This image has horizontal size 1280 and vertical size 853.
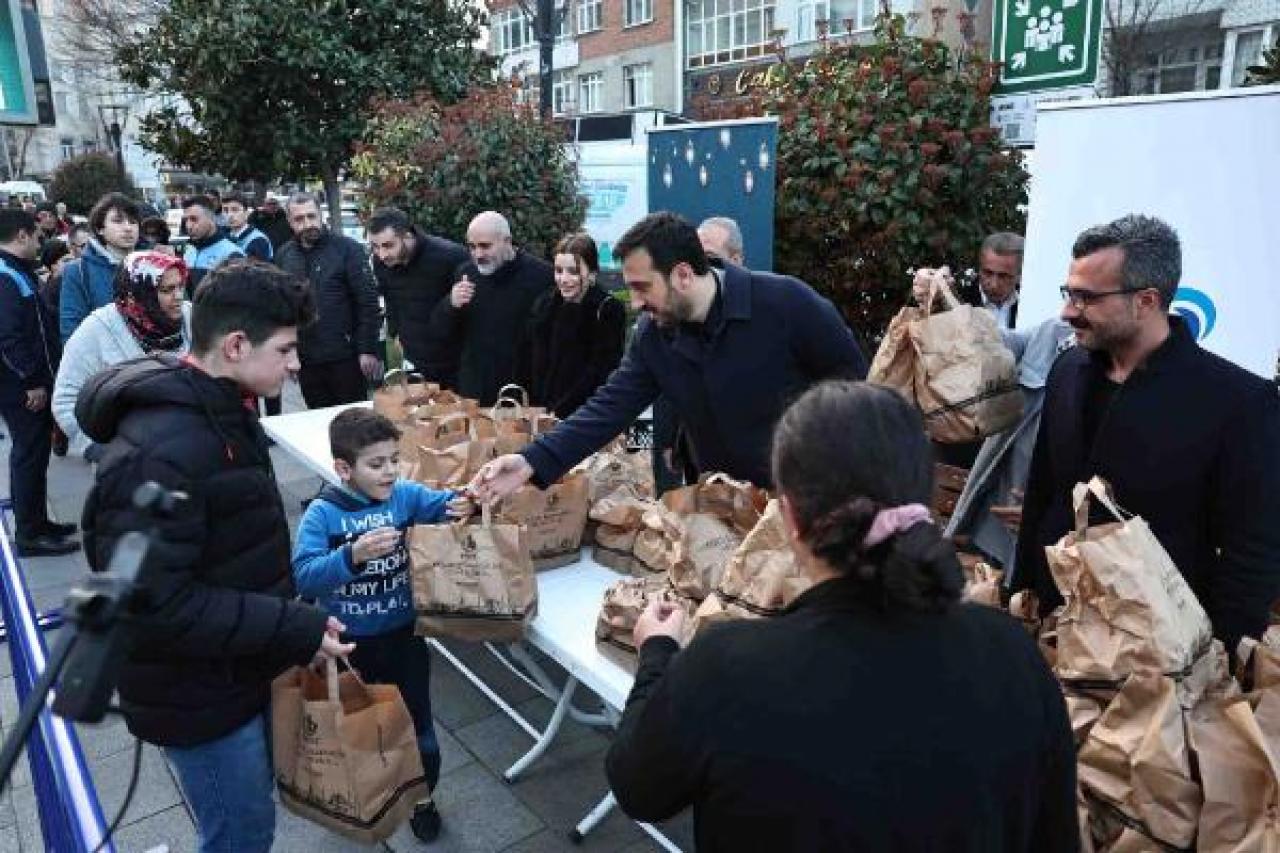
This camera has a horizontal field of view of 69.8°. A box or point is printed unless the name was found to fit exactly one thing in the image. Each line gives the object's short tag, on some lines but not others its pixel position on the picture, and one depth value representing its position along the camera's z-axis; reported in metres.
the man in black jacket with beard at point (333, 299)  5.77
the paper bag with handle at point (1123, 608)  1.62
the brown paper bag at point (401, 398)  3.95
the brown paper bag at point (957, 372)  2.45
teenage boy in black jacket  1.77
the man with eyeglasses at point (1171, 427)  1.93
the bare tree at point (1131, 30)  13.35
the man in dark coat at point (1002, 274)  4.23
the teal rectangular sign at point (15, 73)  6.77
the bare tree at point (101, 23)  17.33
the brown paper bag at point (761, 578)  1.91
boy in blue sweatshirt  2.43
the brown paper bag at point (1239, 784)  1.43
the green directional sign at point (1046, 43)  3.69
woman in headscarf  3.13
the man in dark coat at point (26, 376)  4.87
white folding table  2.33
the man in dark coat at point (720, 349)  2.65
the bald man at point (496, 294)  4.90
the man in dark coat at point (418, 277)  5.30
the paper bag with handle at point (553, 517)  2.82
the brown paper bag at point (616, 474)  3.20
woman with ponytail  1.02
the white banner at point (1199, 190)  3.15
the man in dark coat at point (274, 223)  9.08
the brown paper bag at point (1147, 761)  1.49
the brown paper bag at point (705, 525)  2.29
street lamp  21.93
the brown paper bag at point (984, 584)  1.94
